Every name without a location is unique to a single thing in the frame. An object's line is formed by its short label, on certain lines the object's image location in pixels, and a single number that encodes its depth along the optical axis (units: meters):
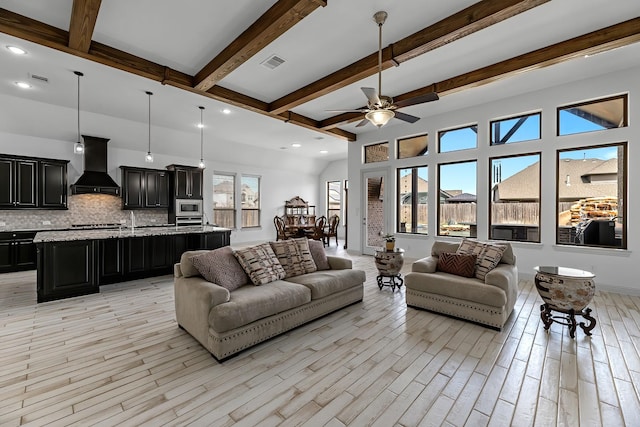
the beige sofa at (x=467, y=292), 3.05
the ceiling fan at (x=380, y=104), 3.27
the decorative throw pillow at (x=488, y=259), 3.44
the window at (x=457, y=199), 6.12
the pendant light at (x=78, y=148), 4.61
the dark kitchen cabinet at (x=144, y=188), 7.12
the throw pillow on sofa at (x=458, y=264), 3.55
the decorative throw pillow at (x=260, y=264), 3.16
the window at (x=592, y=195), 4.53
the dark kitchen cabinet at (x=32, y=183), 5.75
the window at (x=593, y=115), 4.50
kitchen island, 3.96
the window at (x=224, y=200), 9.34
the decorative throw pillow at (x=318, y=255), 3.95
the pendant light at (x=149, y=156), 5.00
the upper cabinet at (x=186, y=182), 7.77
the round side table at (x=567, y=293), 2.79
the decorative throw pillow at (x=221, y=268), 2.88
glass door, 7.59
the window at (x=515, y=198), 5.36
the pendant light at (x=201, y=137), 5.93
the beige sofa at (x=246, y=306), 2.45
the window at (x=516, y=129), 5.26
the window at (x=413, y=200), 6.82
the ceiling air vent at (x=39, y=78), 4.38
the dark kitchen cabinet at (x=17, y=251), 5.60
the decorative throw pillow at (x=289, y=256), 3.57
